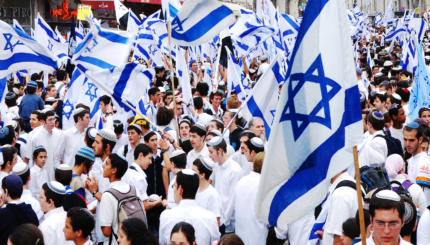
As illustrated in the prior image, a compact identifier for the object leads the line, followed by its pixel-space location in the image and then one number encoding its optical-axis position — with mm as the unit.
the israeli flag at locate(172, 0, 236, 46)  9789
